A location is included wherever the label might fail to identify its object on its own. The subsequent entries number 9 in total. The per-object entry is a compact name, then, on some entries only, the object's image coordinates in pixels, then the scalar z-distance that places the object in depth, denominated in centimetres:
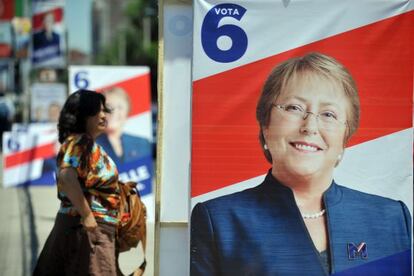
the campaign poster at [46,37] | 2422
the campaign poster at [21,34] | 3269
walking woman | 552
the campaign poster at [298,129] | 516
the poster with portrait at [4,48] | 4953
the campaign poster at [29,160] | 1670
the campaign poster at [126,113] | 1076
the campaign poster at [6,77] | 6582
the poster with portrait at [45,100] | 2266
